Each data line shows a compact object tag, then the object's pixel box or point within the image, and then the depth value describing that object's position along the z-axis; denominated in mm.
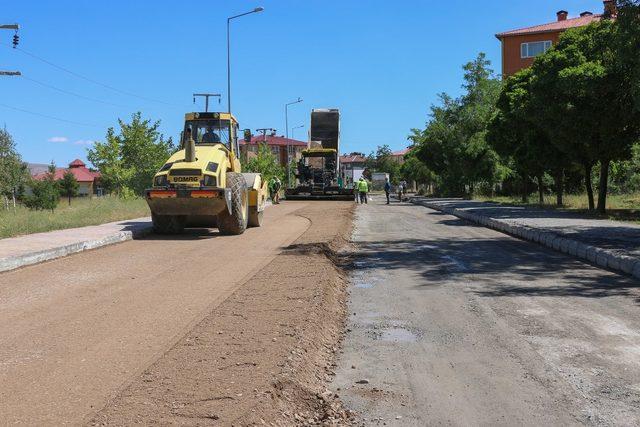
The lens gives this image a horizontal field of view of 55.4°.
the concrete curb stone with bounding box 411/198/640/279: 9874
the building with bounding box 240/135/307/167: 125000
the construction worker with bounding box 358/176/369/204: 38594
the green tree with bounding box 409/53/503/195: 41281
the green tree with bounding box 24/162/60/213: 54594
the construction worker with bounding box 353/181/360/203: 40931
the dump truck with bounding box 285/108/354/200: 38656
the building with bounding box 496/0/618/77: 55938
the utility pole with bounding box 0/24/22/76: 25094
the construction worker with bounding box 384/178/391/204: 40756
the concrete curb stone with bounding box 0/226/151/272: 10196
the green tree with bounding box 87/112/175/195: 51406
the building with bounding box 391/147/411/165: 176050
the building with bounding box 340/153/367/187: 40725
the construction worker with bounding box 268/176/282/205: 36869
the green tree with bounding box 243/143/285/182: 50844
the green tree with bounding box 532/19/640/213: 18375
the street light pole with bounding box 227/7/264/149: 34062
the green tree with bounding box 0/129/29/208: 49438
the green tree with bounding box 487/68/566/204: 25109
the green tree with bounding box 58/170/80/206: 85456
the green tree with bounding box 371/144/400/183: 127088
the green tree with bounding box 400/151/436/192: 72306
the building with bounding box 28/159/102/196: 108156
